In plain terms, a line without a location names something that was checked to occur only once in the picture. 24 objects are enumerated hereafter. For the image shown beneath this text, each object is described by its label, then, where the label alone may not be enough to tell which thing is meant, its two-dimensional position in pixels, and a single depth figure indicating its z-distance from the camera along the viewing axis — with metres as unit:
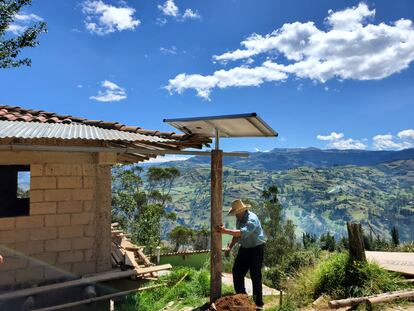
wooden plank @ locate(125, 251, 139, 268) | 7.89
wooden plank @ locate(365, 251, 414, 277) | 7.75
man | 5.87
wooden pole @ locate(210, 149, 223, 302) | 6.00
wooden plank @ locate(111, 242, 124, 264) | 7.95
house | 6.38
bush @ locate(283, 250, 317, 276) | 14.71
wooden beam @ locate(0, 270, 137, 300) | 5.99
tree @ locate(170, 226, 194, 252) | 43.41
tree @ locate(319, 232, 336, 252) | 38.54
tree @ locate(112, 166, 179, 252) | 28.58
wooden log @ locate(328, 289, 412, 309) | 5.61
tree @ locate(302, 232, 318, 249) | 37.16
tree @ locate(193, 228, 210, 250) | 46.12
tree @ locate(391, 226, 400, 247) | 23.57
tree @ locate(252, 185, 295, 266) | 44.08
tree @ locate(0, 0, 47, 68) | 14.14
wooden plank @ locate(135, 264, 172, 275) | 7.56
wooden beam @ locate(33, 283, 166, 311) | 5.96
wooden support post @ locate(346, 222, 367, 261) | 6.56
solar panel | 5.44
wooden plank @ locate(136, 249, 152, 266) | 8.67
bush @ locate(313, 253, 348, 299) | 6.51
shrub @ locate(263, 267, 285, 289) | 18.69
